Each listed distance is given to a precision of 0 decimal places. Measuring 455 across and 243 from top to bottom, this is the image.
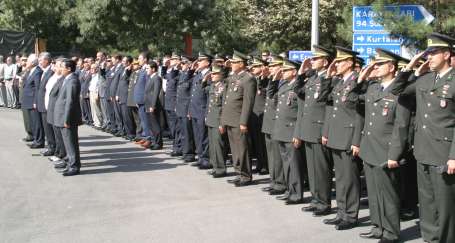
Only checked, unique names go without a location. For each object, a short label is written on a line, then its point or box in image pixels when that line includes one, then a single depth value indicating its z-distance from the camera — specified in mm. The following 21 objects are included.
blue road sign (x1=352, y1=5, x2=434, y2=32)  8820
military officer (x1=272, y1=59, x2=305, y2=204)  7355
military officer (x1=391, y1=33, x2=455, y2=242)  5117
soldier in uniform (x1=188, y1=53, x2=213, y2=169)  10023
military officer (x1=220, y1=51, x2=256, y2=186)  8383
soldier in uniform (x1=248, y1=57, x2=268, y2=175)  9008
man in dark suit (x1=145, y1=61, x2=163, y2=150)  11797
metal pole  12023
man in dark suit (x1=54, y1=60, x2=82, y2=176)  9195
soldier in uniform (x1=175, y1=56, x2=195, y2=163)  10664
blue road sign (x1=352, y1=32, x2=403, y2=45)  10173
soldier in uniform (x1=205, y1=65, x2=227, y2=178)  9031
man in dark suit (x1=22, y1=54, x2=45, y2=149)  11656
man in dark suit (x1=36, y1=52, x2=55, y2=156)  10797
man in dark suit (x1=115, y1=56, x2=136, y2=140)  13023
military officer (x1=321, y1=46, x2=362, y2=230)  6270
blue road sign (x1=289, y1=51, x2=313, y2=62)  12783
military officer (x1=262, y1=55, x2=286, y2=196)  7859
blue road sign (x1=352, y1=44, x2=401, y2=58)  10156
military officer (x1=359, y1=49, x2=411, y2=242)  5621
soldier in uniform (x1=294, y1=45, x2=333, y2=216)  6797
